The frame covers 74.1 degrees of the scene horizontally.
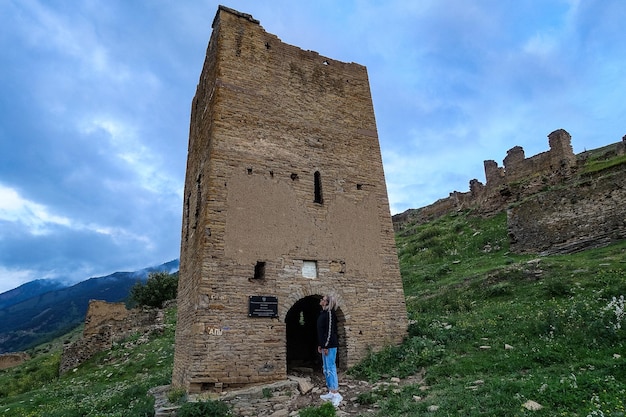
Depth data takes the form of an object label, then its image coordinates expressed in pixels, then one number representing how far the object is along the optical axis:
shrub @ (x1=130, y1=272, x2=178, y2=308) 34.88
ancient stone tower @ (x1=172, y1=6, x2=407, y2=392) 9.16
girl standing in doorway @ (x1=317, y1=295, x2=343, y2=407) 7.98
